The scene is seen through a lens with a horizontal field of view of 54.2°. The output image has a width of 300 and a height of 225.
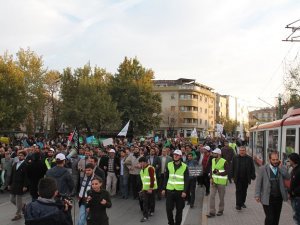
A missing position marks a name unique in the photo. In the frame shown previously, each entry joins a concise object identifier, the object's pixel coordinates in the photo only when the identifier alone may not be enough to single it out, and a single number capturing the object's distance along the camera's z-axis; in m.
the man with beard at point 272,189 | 5.47
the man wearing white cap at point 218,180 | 7.59
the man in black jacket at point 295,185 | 5.51
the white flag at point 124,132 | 17.52
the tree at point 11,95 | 26.89
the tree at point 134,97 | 38.49
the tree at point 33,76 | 33.15
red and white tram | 10.37
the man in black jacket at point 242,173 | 8.10
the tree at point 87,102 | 32.84
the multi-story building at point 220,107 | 83.39
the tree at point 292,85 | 27.67
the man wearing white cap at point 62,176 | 6.13
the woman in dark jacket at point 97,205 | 4.83
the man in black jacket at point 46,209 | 3.12
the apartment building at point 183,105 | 66.09
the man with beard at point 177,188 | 6.20
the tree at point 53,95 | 36.73
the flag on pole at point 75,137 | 14.27
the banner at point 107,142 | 13.83
